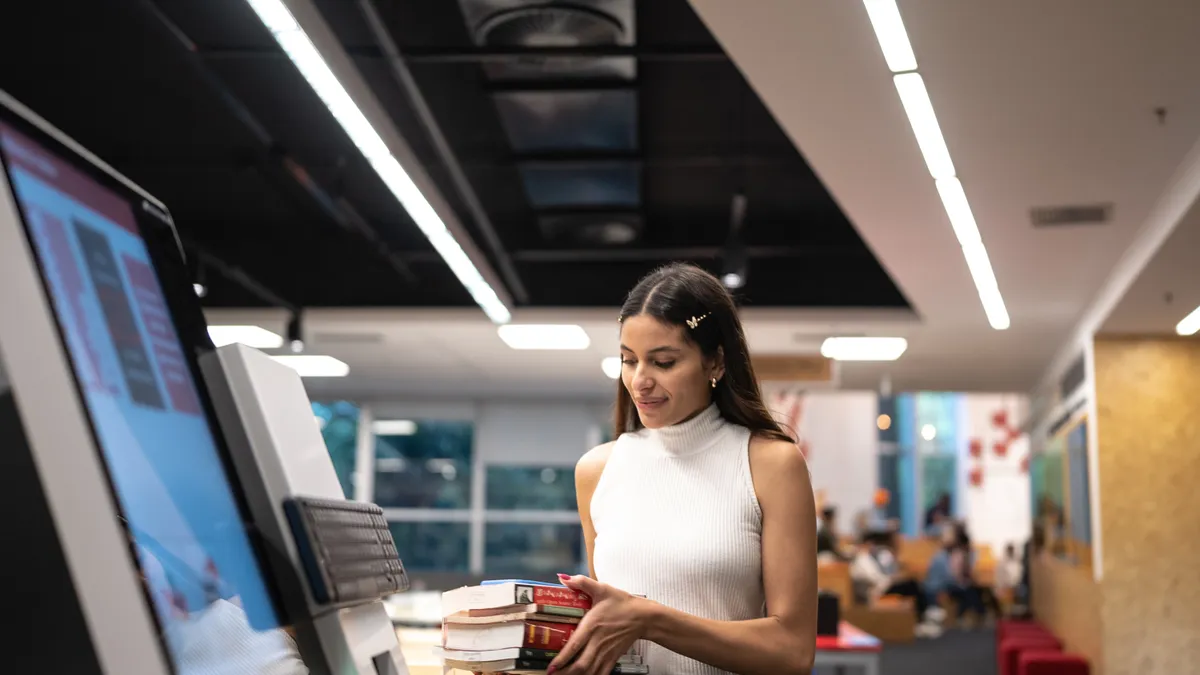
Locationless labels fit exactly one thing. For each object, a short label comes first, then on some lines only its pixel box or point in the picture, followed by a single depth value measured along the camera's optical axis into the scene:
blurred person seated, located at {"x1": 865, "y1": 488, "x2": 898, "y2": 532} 19.91
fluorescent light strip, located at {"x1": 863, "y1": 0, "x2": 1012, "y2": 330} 3.93
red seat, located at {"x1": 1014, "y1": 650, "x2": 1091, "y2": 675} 8.66
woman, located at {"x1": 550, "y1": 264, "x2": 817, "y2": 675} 1.72
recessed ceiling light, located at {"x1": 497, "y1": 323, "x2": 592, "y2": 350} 10.33
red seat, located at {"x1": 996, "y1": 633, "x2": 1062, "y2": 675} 9.53
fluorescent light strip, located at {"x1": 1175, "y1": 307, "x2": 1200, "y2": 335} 7.95
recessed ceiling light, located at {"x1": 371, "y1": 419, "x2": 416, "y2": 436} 16.31
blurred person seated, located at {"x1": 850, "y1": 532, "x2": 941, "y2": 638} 13.52
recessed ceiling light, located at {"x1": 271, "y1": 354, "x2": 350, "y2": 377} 12.32
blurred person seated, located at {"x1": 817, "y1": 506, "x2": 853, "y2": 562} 12.77
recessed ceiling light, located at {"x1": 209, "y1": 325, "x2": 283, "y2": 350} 10.47
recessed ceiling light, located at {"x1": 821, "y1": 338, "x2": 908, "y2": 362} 10.35
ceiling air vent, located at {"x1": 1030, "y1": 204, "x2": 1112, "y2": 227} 6.27
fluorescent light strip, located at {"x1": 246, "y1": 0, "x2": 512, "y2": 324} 3.79
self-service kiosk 0.71
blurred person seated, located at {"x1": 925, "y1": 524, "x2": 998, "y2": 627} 15.88
